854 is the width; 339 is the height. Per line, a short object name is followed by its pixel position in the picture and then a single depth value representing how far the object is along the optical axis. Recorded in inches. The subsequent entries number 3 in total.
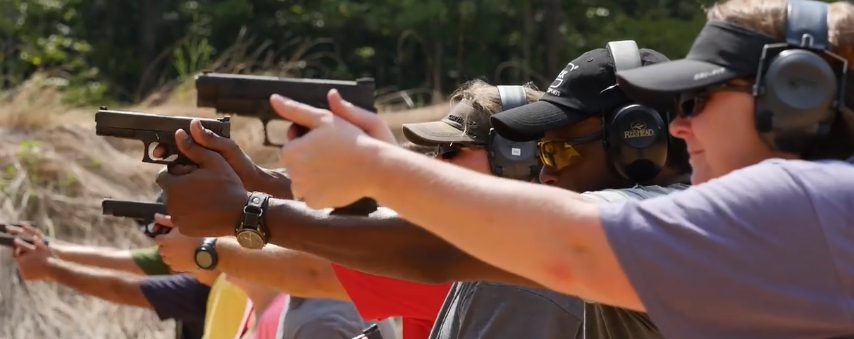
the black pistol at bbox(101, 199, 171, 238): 243.4
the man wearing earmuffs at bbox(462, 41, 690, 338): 128.9
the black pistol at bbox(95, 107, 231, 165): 125.0
